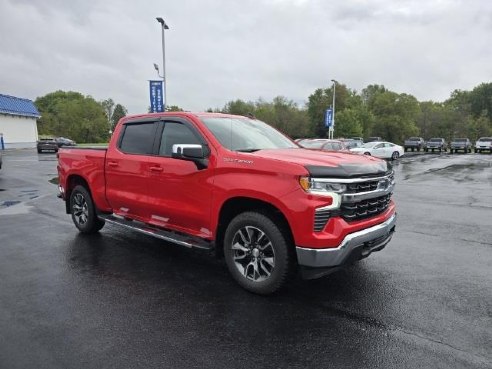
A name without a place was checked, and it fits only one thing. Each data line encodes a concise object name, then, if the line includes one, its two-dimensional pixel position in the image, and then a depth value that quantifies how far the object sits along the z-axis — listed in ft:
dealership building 141.18
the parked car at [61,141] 121.29
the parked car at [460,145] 141.77
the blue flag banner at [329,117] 139.33
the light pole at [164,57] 83.04
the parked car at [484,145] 138.41
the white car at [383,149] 97.98
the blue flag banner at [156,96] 82.94
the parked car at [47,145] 116.67
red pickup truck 12.00
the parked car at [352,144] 91.71
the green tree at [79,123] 254.47
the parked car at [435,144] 145.38
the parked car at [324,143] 60.65
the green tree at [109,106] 385.91
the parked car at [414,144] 154.30
